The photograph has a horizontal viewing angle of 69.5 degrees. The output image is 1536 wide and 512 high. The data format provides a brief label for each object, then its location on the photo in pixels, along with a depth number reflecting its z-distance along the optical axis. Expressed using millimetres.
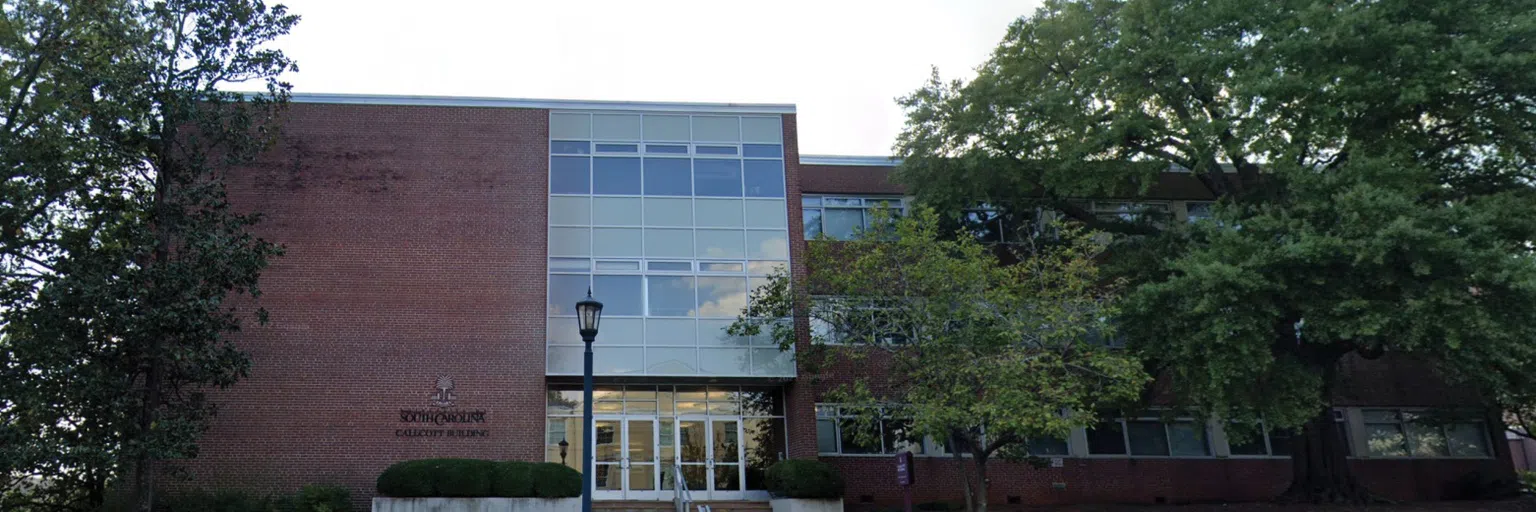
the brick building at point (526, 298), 21891
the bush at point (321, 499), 20203
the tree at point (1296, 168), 18234
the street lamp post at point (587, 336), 14094
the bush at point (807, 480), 21531
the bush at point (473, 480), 20156
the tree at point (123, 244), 16812
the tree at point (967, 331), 18750
